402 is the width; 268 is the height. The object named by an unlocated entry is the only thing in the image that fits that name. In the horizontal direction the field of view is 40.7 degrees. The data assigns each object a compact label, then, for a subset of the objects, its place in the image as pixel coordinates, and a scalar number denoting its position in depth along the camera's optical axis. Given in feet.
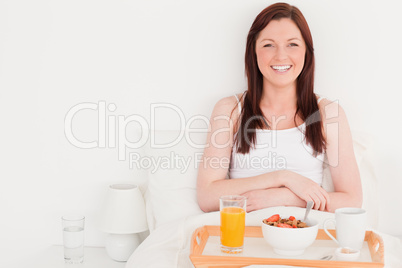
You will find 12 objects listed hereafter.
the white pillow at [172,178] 6.73
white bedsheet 5.58
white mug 5.01
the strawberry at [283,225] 4.98
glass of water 6.65
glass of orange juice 5.13
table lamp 6.83
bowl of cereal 4.90
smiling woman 6.50
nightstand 6.79
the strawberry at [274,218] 5.18
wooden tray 4.70
